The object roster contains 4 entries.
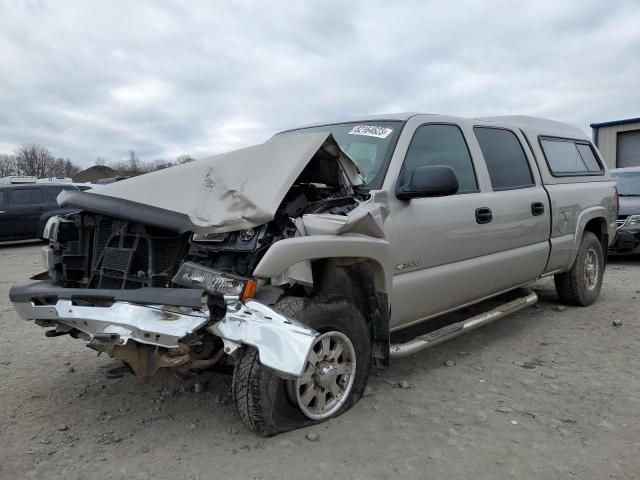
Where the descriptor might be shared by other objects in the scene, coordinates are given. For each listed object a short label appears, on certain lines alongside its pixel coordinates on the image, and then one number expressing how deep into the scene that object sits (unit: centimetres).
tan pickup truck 271
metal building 2050
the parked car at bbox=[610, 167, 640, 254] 890
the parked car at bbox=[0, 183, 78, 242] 1353
